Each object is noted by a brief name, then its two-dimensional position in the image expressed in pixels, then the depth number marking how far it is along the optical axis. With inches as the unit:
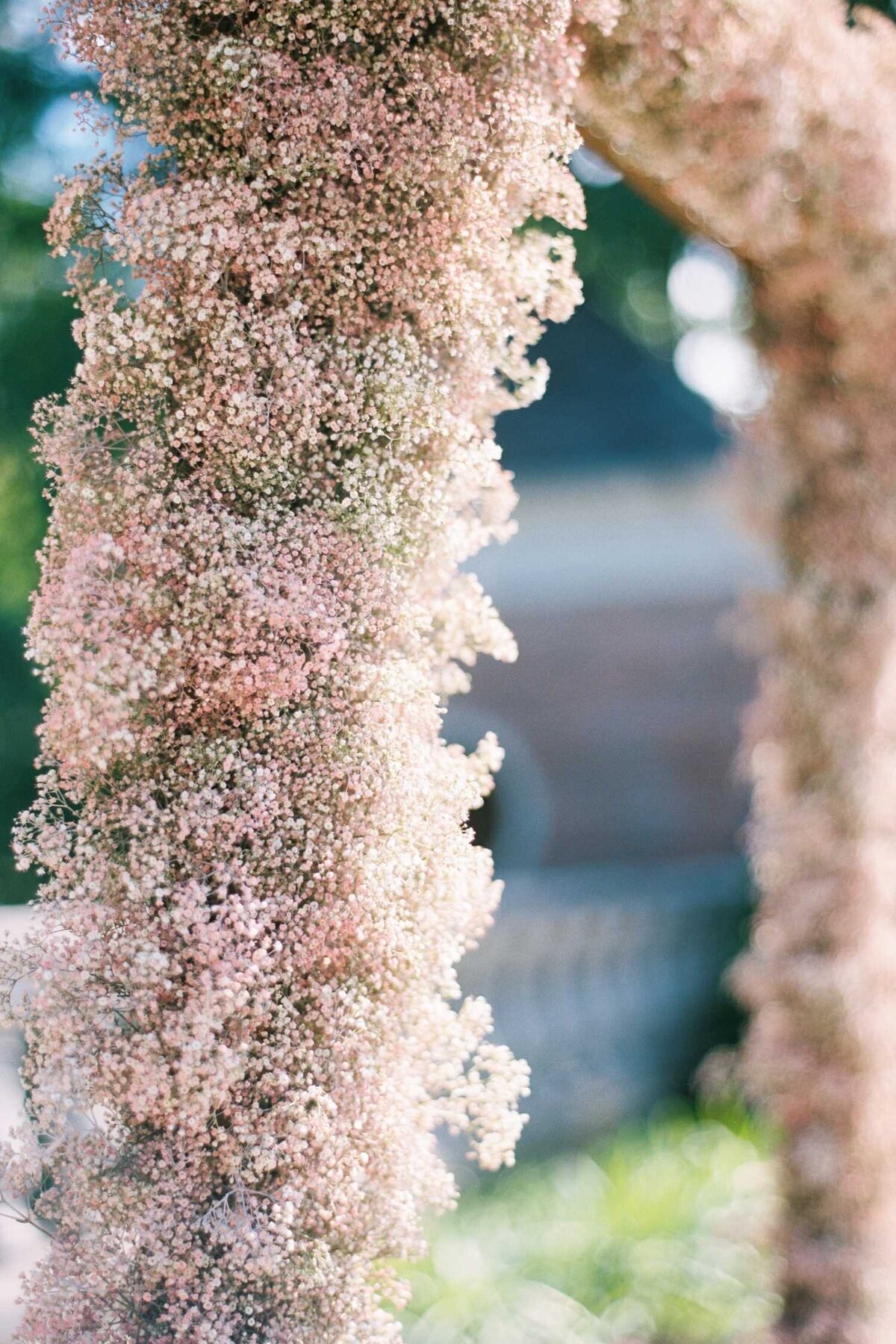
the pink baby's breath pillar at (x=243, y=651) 47.8
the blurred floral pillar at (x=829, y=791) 109.6
